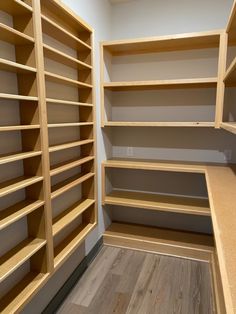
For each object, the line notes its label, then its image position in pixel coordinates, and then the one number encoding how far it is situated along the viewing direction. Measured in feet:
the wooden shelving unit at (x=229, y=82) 6.65
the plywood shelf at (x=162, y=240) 8.37
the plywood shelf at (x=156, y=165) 7.90
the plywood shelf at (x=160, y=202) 8.20
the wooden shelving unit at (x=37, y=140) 4.30
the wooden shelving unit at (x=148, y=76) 7.63
